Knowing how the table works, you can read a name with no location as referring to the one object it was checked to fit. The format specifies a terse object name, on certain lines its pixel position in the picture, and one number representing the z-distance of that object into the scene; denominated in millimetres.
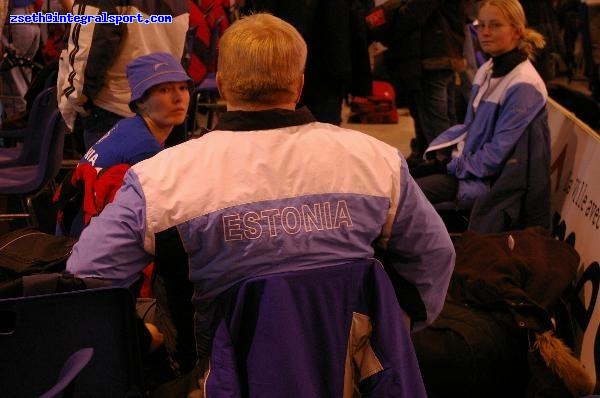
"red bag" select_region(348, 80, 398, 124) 14359
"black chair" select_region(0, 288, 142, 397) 2771
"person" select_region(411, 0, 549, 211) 6582
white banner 5332
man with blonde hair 2879
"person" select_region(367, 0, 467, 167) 9539
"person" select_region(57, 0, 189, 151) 6371
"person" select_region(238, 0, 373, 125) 8172
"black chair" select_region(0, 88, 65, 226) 7141
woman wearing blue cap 4621
